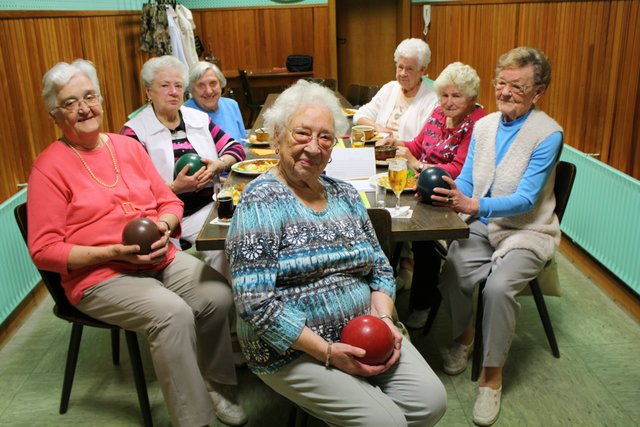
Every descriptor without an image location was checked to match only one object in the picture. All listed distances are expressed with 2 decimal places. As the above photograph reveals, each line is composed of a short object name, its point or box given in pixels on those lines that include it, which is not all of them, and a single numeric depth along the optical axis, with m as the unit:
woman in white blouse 3.39
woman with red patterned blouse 2.70
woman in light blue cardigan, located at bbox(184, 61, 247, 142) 3.42
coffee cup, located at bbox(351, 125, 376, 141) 3.17
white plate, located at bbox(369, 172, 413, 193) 2.38
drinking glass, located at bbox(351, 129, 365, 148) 3.10
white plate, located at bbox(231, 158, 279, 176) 2.60
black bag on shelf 7.51
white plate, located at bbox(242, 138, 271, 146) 3.29
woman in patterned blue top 1.57
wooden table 1.95
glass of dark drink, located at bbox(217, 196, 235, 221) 2.06
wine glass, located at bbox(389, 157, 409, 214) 2.09
